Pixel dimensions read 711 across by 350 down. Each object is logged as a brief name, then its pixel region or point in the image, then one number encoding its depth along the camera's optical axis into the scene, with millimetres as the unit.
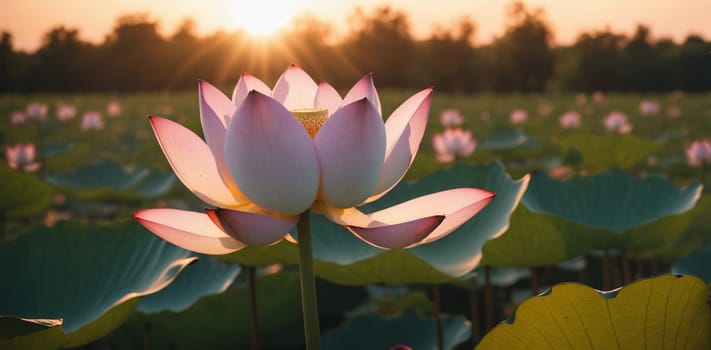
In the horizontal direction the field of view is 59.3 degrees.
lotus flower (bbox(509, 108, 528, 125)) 5248
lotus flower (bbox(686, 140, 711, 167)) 2517
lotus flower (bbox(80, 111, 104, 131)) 4387
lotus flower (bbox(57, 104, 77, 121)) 5431
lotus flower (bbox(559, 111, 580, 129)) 4496
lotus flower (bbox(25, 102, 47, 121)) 3941
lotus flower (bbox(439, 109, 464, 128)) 4348
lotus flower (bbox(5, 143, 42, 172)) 2383
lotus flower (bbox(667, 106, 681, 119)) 5875
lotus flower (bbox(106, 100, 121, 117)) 6242
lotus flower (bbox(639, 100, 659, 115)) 4891
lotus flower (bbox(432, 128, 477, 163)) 2689
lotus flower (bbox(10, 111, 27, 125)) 4203
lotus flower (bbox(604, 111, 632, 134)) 3805
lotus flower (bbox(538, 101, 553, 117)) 7121
